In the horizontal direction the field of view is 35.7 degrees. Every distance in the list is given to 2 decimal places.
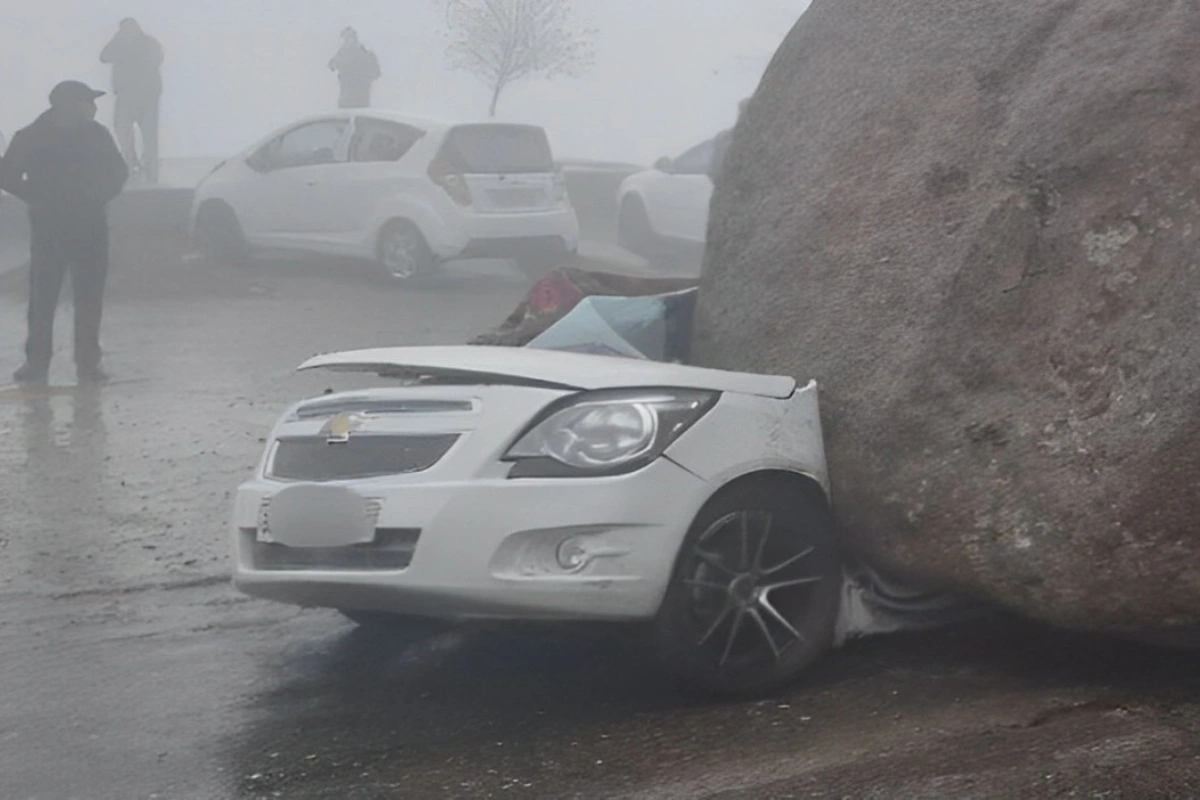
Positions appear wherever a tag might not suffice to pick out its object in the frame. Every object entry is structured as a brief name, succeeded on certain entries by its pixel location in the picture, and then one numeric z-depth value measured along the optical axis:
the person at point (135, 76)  22.19
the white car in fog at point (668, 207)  19.33
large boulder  4.51
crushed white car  4.54
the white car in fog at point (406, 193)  16.03
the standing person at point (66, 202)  11.98
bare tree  27.08
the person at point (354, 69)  25.58
